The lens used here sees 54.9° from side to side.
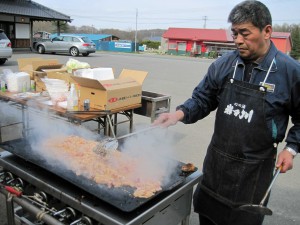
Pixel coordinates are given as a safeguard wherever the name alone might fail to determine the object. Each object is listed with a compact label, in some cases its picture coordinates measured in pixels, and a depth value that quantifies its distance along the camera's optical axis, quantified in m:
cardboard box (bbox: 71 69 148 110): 3.67
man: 1.65
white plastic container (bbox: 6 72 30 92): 4.55
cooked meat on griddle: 1.71
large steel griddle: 1.52
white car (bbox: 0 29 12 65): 12.59
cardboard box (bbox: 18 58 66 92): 4.67
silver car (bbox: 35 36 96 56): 20.06
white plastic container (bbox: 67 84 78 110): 3.77
